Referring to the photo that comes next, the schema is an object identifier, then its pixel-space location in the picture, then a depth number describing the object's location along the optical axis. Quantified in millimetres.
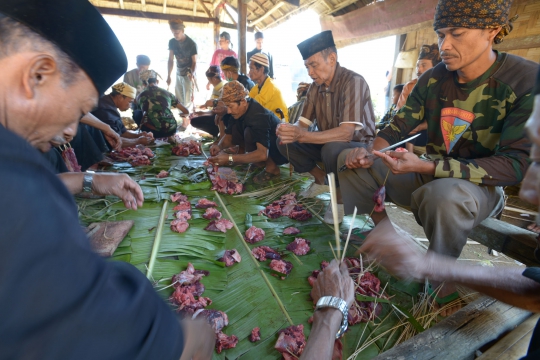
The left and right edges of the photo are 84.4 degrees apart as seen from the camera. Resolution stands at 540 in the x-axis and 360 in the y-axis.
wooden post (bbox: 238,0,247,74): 7643
